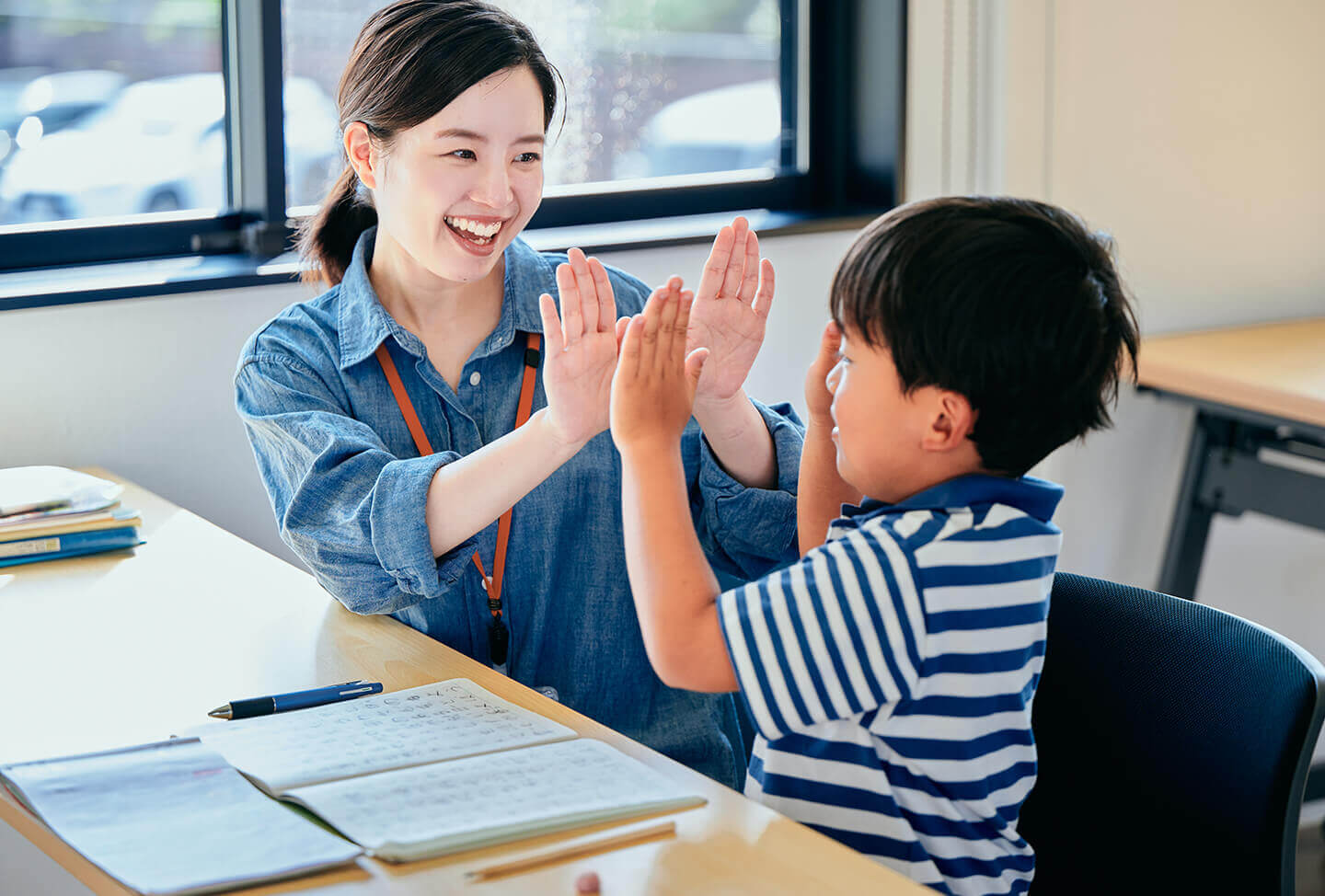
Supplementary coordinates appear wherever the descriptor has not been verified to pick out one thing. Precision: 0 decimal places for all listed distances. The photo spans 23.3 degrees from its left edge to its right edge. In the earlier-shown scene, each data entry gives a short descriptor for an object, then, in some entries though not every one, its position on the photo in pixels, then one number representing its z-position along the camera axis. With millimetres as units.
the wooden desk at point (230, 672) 2311
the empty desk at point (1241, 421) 4092
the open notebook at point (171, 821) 2296
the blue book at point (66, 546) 3071
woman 2768
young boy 2356
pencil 2311
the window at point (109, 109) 3559
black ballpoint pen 2593
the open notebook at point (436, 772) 2361
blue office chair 2522
